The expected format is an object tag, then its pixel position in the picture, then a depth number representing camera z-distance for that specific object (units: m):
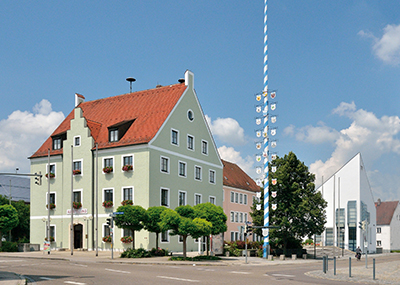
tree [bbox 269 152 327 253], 46.78
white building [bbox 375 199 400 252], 103.06
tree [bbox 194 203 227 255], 36.09
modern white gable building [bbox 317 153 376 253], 77.12
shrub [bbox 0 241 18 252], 46.77
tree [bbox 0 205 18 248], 47.78
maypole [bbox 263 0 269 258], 42.88
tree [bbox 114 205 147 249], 35.19
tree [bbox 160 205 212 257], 32.97
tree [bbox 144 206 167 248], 35.94
